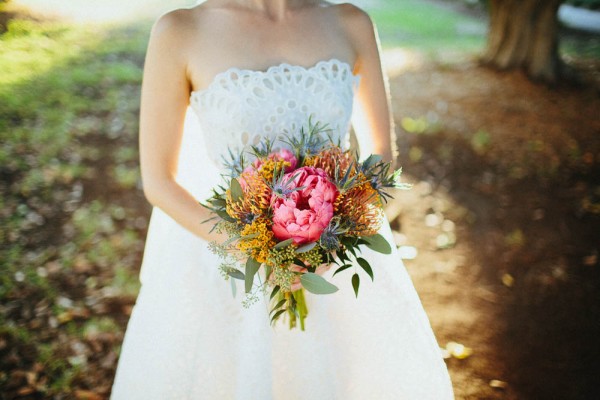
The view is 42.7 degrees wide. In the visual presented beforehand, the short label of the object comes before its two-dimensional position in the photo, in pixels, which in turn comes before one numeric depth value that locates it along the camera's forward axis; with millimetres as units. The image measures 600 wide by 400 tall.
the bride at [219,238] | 1137
